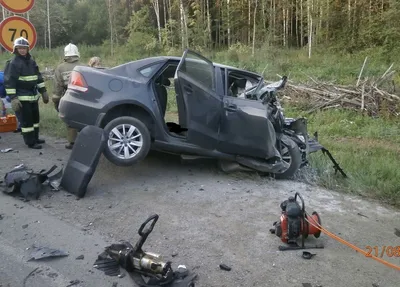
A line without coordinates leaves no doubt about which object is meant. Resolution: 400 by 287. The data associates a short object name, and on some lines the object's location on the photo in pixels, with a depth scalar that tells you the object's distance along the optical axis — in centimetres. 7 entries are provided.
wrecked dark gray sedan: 546
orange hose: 363
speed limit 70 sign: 684
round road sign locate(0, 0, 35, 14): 687
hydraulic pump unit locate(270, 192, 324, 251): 388
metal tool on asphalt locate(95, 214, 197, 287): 317
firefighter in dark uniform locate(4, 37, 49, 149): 666
